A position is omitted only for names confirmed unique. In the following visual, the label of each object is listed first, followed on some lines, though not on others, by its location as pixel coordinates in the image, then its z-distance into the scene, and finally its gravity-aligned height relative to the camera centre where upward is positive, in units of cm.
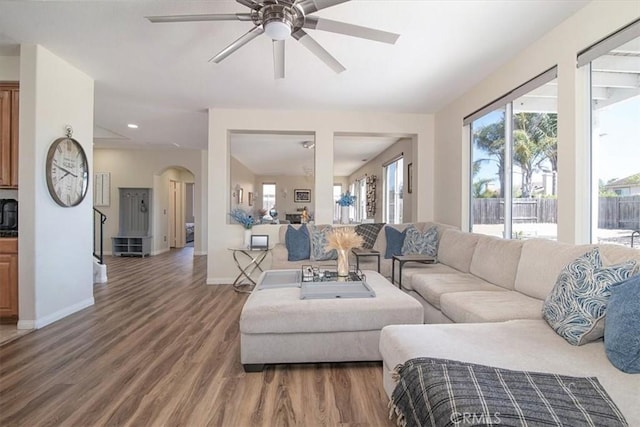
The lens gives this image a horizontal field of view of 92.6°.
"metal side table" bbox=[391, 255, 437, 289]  331 -50
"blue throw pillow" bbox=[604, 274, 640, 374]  126 -50
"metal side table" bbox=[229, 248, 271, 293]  445 -78
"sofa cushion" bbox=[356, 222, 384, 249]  440 -29
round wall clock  304 +43
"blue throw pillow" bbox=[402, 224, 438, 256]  393 -38
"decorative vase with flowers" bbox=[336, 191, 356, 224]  533 +14
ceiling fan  188 +125
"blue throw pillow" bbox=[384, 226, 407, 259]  421 -39
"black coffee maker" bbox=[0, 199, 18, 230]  318 -3
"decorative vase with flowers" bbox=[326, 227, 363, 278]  275 -27
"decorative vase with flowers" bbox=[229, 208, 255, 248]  450 -14
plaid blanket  96 -63
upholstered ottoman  209 -79
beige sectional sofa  132 -64
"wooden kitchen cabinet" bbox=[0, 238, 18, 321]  291 -60
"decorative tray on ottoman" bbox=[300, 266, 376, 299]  232 -60
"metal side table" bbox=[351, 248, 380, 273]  360 -47
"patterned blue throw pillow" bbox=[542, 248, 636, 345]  152 -45
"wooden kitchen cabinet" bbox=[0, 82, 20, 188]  299 +72
